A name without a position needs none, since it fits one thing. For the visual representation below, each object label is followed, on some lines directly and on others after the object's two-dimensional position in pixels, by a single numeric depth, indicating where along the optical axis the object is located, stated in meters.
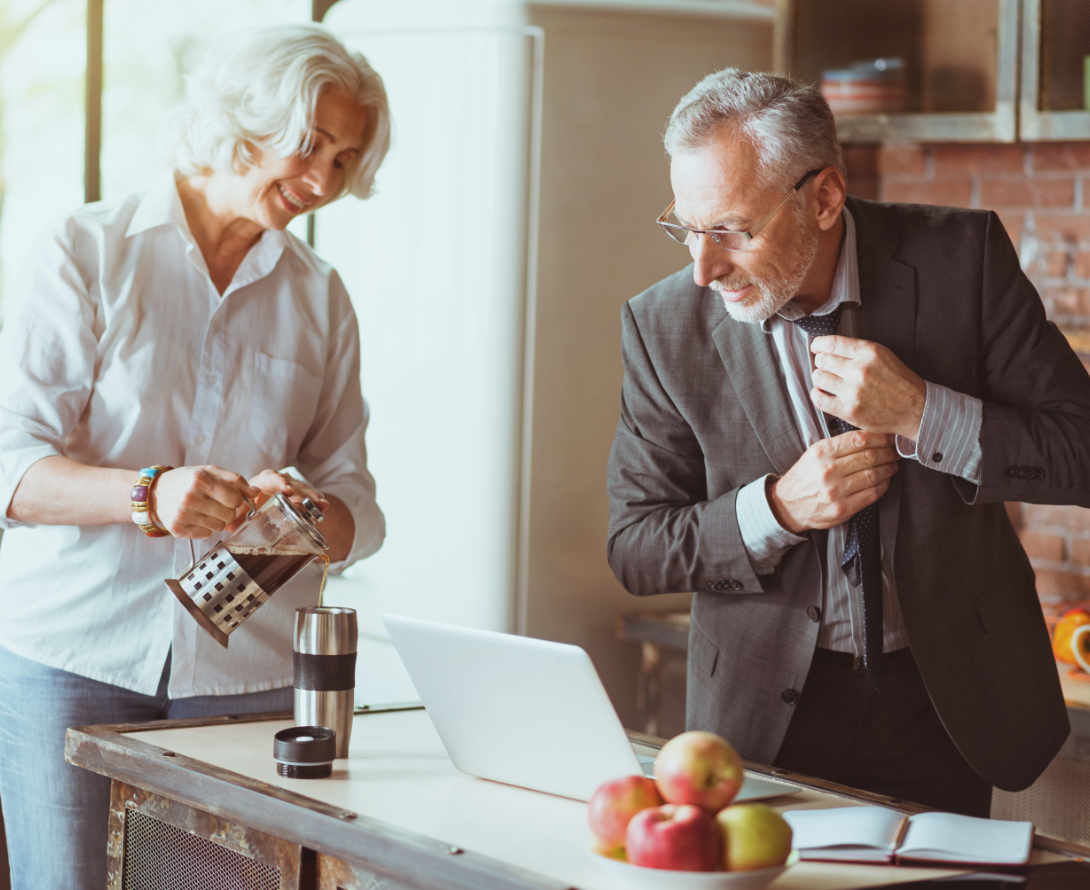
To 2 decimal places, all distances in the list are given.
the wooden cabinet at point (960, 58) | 4.01
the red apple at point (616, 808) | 2.48
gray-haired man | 2.99
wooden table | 2.55
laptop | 2.68
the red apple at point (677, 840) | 2.42
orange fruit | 3.93
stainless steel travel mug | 2.91
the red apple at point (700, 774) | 2.50
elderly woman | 3.08
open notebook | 2.55
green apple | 2.43
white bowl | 2.42
